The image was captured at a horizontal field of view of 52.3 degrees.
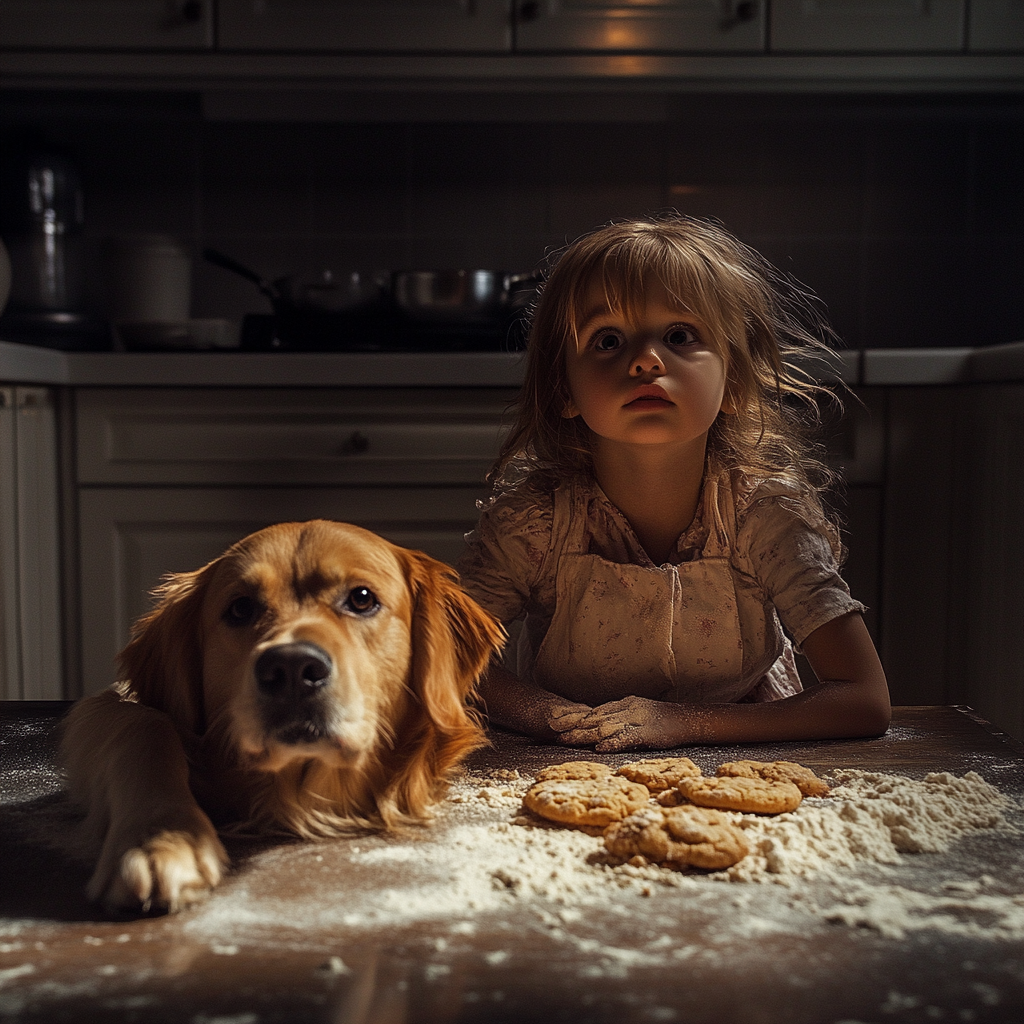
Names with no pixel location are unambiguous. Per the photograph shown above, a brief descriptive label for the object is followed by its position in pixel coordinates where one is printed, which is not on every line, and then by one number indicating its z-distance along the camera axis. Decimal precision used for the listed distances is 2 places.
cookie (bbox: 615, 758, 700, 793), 0.83
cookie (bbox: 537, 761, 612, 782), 0.83
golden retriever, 0.72
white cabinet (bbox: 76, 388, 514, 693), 2.23
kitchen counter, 2.19
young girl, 1.17
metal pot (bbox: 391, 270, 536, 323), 2.33
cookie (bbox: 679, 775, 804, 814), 0.77
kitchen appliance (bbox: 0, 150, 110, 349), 2.62
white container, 2.73
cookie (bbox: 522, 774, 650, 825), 0.74
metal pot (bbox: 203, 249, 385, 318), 2.35
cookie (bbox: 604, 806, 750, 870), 0.67
